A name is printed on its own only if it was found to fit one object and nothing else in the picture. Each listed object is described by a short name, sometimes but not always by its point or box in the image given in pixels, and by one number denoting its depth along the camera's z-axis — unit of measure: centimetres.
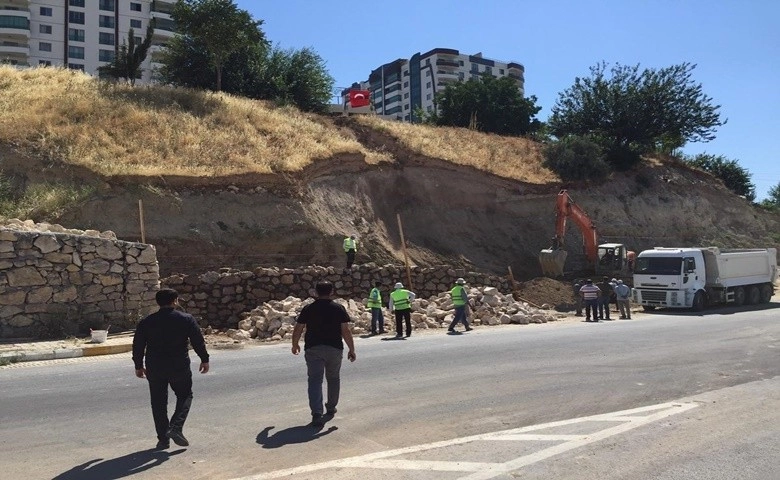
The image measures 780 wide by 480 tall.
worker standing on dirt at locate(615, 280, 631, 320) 2305
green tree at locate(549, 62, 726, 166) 4253
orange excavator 2731
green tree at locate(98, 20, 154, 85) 3581
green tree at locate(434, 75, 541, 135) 5109
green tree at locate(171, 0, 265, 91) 3522
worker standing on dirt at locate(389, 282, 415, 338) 1691
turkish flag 3900
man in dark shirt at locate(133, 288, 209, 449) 613
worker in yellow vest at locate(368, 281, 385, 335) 1736
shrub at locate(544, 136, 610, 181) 3703
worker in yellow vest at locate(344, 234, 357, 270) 2235
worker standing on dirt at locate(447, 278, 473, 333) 1825
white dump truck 2466
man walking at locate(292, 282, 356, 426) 699
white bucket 1401
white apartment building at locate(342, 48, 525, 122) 11046
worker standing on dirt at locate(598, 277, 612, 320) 2284
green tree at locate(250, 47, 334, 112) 4081
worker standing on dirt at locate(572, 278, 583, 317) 2381
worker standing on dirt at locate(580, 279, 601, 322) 2203
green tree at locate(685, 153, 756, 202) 4797
